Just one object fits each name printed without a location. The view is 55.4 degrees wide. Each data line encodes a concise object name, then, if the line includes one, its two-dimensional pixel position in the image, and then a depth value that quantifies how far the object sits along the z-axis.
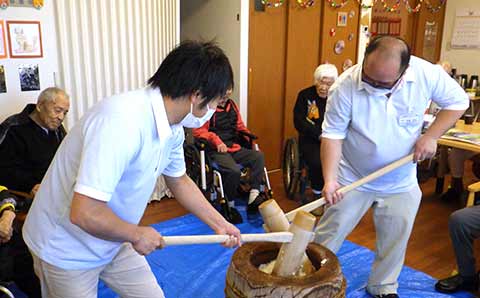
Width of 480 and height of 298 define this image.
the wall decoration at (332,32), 4.49
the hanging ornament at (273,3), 3.95
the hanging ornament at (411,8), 5.56
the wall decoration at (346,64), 4.75
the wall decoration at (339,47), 4.60
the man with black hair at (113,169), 1.11
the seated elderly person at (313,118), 3.40
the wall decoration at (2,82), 2.75
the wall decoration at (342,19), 4.53
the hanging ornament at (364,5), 4.69
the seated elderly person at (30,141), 2.46
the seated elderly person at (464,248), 2.31
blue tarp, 2.40
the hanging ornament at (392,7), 5.24
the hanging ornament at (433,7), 5.82
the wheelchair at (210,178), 3.24
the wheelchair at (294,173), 3.63
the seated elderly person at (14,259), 1.93
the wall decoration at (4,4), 2.66
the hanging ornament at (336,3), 4.37
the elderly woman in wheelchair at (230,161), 3.25
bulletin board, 5.75
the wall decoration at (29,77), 2.83
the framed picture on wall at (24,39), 2.75
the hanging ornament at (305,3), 4.15
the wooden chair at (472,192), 2.57
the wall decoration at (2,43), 2.70
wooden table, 2.96
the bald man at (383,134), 1.86
